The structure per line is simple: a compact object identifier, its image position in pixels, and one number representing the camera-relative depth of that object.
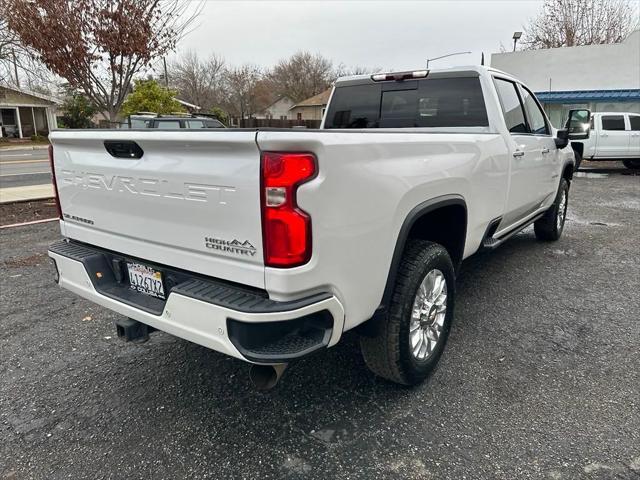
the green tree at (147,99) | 18.94
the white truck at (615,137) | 14.95
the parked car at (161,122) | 13.03
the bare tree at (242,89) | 60.25
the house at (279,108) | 66.53
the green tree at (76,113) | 37.27
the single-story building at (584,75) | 21.61
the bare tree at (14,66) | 15.79
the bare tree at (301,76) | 65.19
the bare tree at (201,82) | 57.72
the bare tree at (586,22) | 30.59
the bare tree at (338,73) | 63.48
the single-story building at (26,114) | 37.19
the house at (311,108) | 57.19
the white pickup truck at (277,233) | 1.94
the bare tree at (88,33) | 7.26
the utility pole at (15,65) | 16.23
